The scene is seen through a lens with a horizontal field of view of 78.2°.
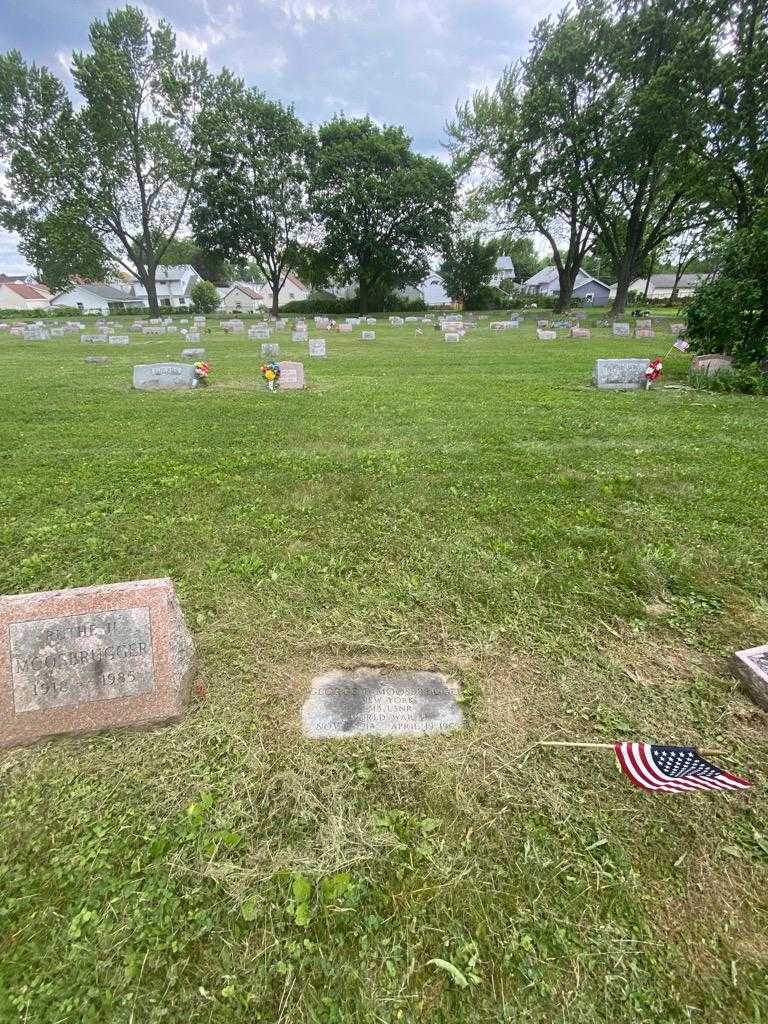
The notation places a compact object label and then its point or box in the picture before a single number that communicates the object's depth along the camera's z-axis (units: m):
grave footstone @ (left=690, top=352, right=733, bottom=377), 9.91
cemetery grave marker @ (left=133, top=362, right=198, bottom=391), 9.83
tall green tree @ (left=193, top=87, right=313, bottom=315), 36.44
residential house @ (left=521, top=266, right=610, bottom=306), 62.56
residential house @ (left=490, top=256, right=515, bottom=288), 61.09
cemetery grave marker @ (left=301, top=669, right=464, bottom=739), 2.33
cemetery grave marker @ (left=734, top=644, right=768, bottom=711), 2.43
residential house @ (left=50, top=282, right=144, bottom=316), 64.64
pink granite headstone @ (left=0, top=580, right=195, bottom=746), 2.18
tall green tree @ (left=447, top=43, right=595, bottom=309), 27.91
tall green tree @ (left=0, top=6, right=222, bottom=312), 30.92
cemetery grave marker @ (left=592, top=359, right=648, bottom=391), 9.74
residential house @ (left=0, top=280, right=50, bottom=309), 66.44
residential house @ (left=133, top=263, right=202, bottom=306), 65.12
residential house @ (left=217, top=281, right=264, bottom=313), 67.75
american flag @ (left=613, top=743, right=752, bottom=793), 1.98
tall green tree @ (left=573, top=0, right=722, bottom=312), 22.64
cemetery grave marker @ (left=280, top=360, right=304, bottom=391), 9.92
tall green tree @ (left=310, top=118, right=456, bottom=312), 38.62
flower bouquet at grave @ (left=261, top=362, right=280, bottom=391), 9.80
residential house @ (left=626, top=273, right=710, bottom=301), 72.25
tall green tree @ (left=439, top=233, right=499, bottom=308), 46.06
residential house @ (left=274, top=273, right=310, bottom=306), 74.04
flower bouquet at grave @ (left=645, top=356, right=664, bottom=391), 9.55
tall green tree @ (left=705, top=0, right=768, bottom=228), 21.33
